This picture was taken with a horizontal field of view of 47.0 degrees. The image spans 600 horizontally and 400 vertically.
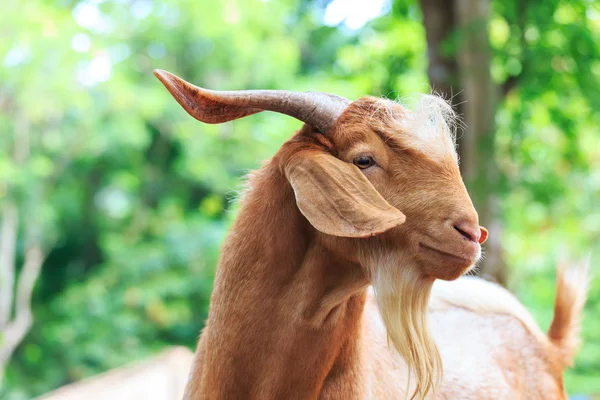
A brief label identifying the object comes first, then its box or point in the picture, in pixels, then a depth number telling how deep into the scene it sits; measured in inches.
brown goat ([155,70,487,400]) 66.4
